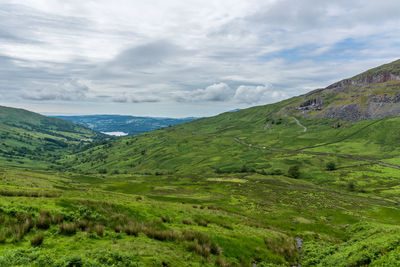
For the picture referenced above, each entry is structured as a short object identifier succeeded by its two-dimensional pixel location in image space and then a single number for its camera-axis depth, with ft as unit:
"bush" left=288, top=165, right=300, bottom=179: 643.37
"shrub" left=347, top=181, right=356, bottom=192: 496.47
